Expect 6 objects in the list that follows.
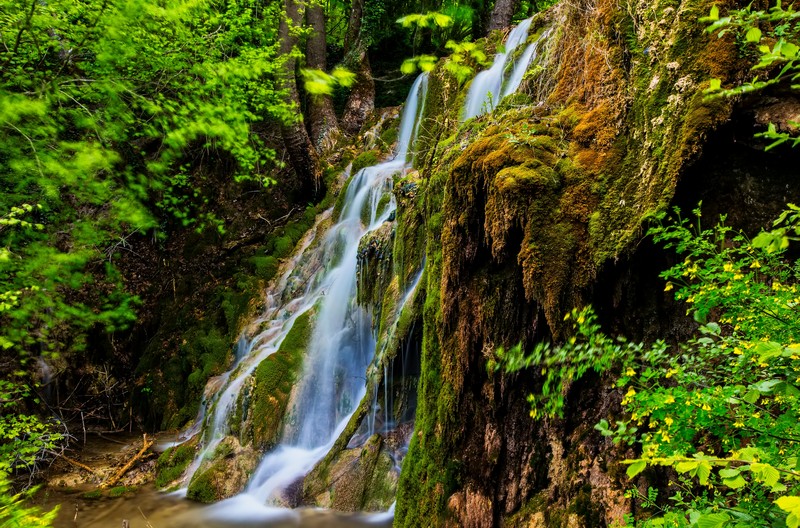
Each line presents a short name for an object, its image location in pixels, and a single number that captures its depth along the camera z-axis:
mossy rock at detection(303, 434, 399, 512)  5.43
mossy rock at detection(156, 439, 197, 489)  7.01
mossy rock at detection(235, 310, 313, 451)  6.97
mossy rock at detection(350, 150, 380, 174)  11.15
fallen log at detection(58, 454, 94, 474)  7.41
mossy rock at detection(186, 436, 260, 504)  6.38
